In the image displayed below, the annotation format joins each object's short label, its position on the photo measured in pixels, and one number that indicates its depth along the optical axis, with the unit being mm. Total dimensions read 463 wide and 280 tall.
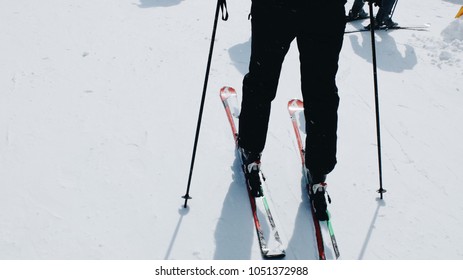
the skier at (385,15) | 6199
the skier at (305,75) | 2363
